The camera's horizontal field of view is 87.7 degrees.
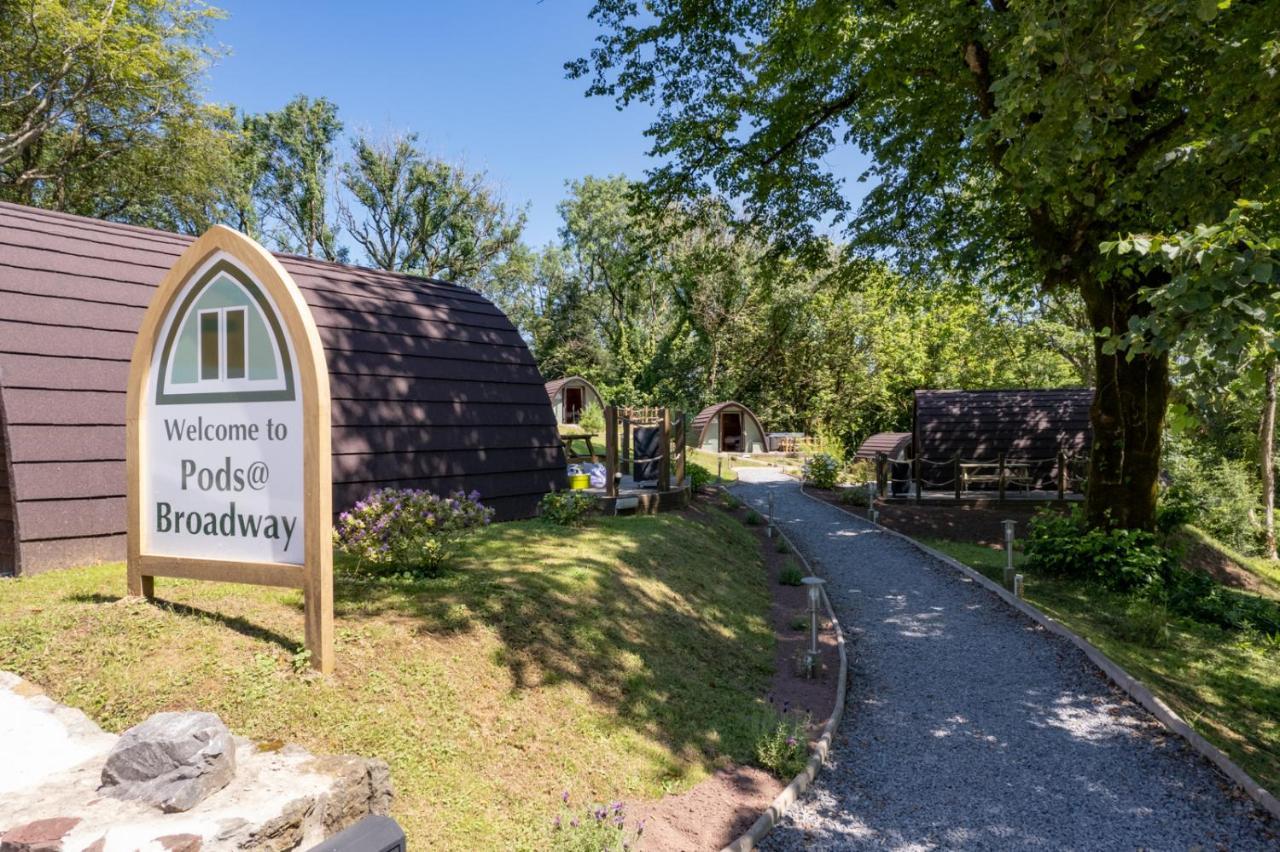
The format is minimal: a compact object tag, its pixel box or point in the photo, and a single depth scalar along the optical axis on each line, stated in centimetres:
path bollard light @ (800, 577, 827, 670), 699
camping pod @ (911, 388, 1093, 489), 1919
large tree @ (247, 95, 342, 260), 3747
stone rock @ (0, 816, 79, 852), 262
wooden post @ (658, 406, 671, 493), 1278
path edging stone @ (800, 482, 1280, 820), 502
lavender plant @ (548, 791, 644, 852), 377
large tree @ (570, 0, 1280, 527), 675
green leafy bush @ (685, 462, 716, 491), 1609
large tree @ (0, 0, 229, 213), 2025
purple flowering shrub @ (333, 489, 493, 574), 587
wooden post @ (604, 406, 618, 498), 1195
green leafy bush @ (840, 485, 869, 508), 1852
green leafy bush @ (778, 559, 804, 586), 1080
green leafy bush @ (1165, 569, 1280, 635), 927
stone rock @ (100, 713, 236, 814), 301
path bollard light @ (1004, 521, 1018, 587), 1042
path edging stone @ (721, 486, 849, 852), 433
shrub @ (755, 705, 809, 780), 519
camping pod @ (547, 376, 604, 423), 3281
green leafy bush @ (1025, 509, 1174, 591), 1034
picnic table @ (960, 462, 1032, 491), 1822
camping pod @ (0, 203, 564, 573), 679
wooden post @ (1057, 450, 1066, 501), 1791
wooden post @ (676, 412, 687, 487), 1394
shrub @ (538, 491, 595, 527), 943
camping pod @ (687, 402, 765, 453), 3383
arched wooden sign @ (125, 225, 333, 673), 425
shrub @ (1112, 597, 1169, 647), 834
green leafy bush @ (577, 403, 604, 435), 3163
